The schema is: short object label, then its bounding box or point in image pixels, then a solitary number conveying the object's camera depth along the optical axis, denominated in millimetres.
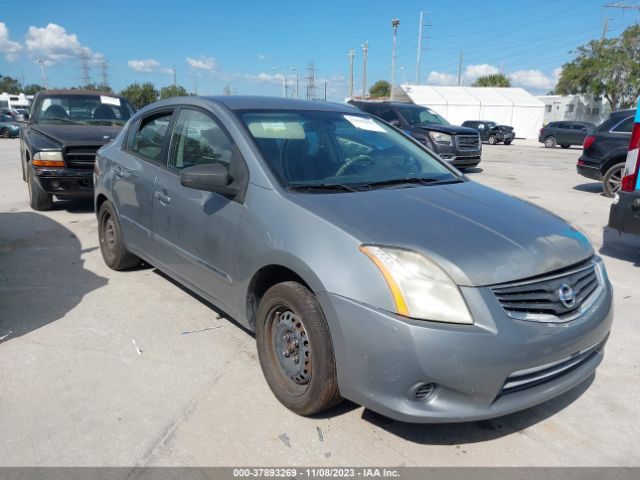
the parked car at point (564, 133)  28047
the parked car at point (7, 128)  30422
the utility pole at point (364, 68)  55281
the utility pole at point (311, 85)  76188
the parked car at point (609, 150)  9602
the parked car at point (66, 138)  7062
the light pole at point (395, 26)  44906
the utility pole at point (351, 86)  54812
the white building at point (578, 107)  50656
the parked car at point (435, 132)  12977
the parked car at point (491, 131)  30719
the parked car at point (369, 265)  2236
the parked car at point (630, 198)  5152
